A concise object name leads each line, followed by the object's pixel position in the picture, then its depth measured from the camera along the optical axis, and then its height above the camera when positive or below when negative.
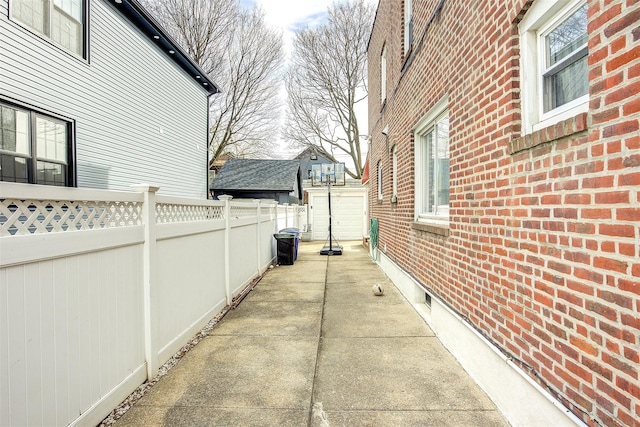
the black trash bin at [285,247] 9.70 -0.98
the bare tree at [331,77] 23.84 +8.81
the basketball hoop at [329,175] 12.69 +1.36
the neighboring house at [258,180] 19.55 +1.60
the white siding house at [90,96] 6.15 +2.38
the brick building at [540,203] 1.67 +0.02
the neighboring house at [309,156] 27.17 +4.35
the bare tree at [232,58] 20.95 +9.21
